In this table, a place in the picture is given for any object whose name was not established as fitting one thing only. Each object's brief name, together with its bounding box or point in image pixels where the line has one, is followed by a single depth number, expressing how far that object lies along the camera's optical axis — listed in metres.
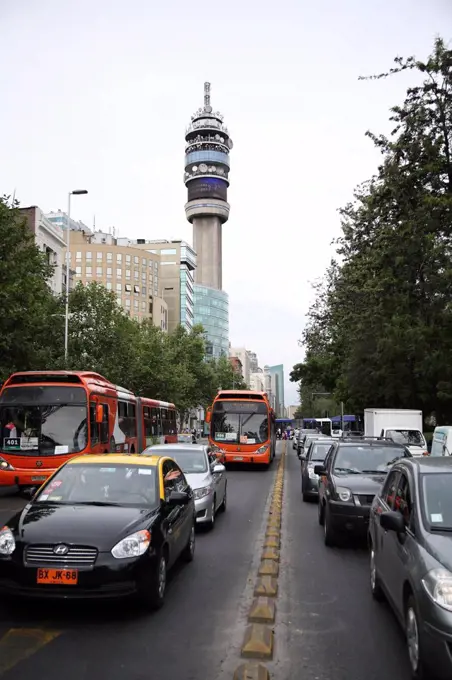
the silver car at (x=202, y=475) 11.30
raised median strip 4.80
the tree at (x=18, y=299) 20.12
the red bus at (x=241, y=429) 27.05
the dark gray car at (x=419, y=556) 4.32
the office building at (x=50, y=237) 49.59
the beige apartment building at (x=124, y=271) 120.19
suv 9.62
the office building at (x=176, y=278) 135.00
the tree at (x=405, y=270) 22.56
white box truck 27.98
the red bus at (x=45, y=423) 15.87
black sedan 5.82
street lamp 33.78
